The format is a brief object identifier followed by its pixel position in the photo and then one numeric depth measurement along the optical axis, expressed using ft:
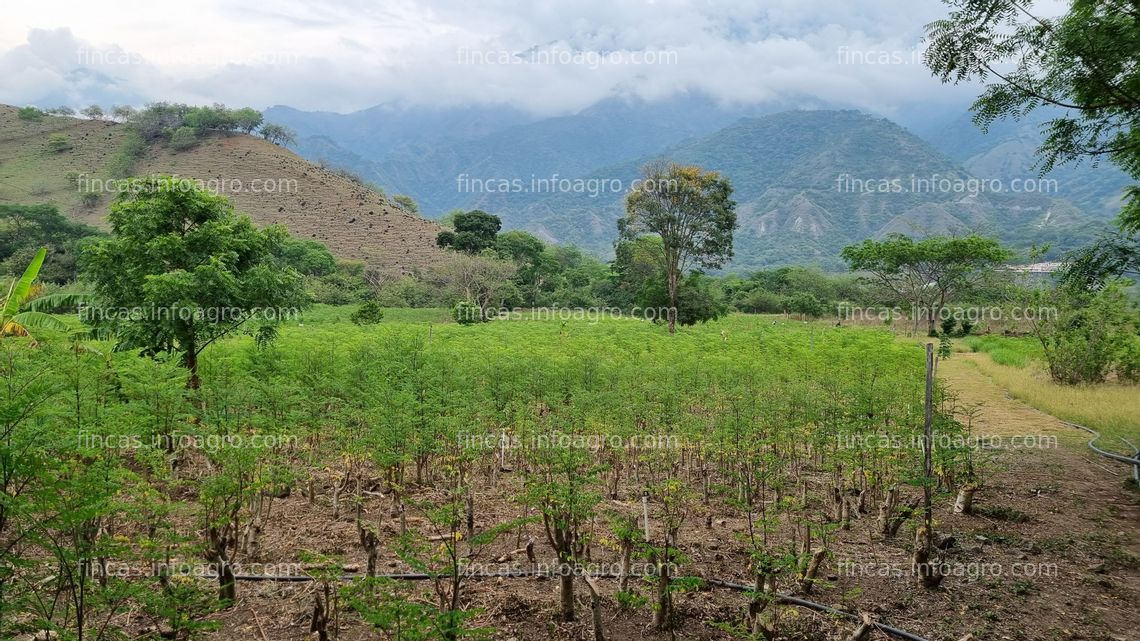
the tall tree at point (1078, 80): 21.81
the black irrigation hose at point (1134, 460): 26.71
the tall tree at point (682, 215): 98.73
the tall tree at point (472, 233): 174.91
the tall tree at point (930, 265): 127.65
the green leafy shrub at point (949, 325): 113.59
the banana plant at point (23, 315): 27.27
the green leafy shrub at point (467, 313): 111.86
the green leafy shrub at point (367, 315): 98.78
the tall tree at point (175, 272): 31.27
